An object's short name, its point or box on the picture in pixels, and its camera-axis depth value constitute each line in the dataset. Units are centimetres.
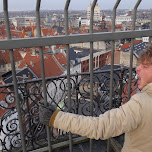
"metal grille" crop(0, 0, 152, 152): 142
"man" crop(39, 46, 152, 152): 134
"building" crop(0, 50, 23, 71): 2504
